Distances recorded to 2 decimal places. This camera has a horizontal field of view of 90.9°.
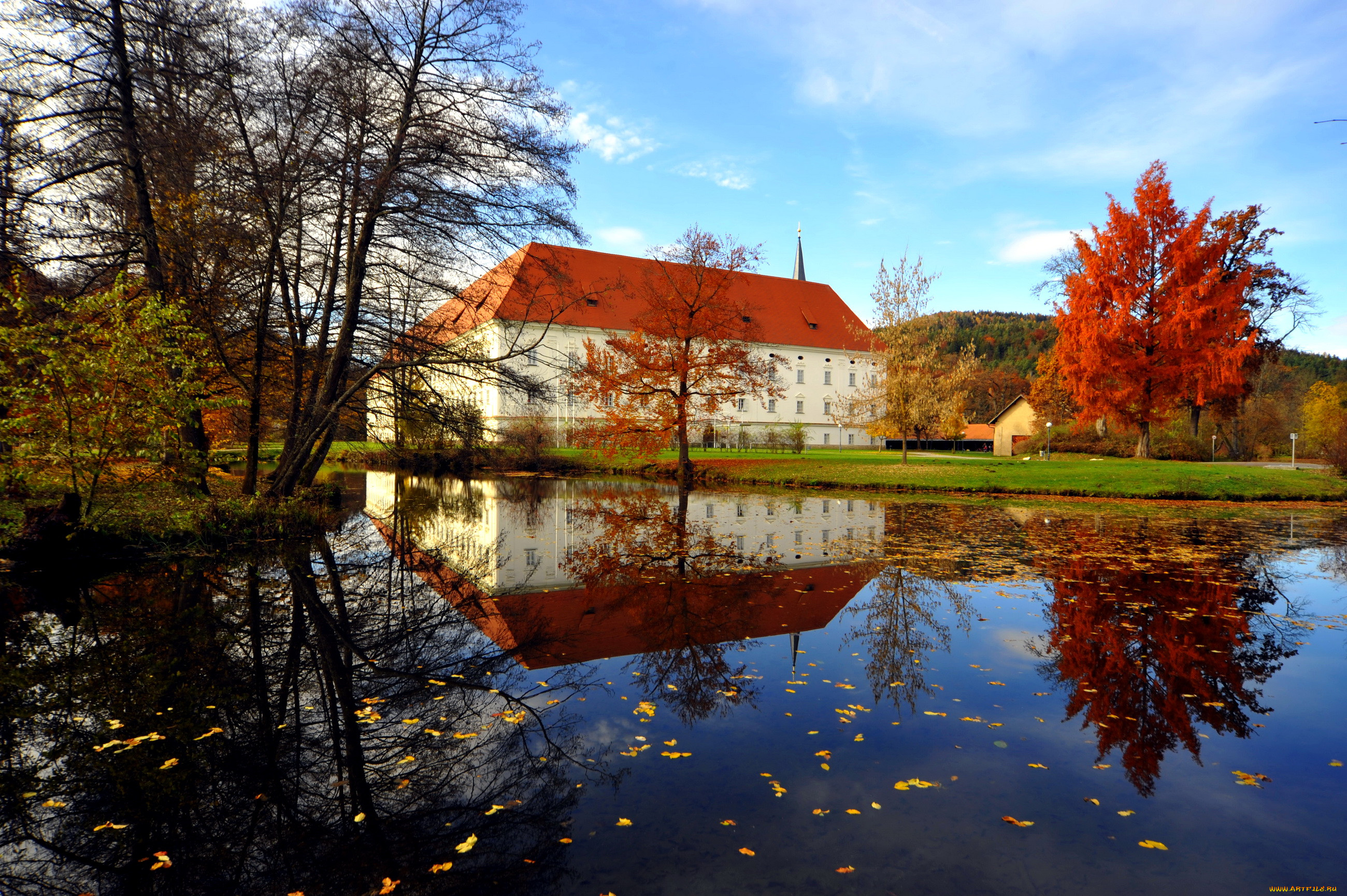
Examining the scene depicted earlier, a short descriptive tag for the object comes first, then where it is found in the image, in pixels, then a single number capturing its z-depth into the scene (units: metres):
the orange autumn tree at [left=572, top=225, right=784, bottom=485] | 23.08
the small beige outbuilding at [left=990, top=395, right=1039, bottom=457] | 44.03
